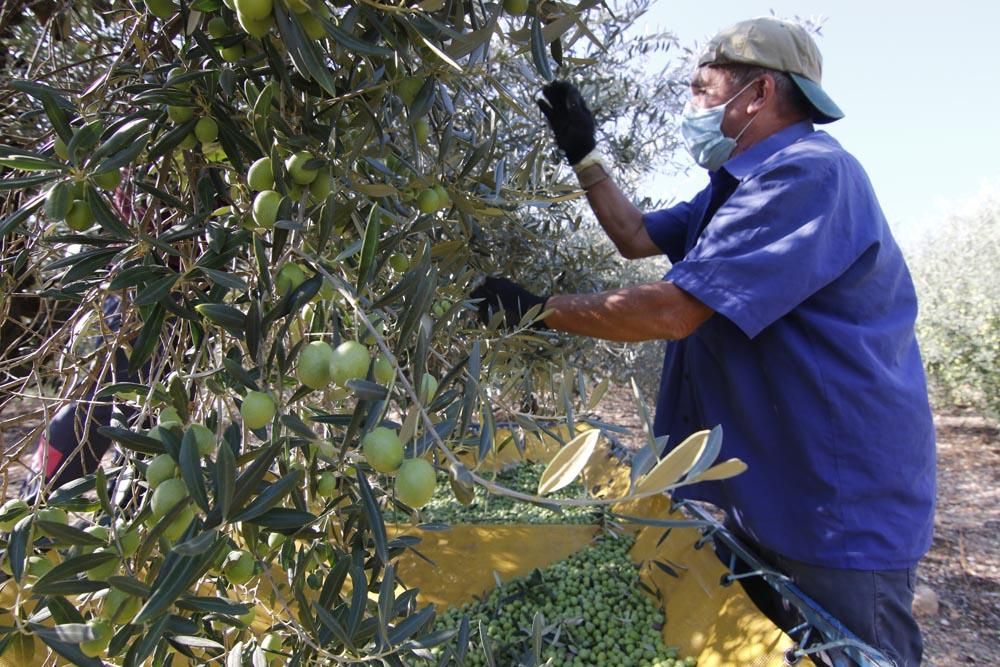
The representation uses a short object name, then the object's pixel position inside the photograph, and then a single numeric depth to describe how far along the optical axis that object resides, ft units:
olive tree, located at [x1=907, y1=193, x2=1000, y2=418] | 23.29
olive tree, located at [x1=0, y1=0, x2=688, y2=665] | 2.02
